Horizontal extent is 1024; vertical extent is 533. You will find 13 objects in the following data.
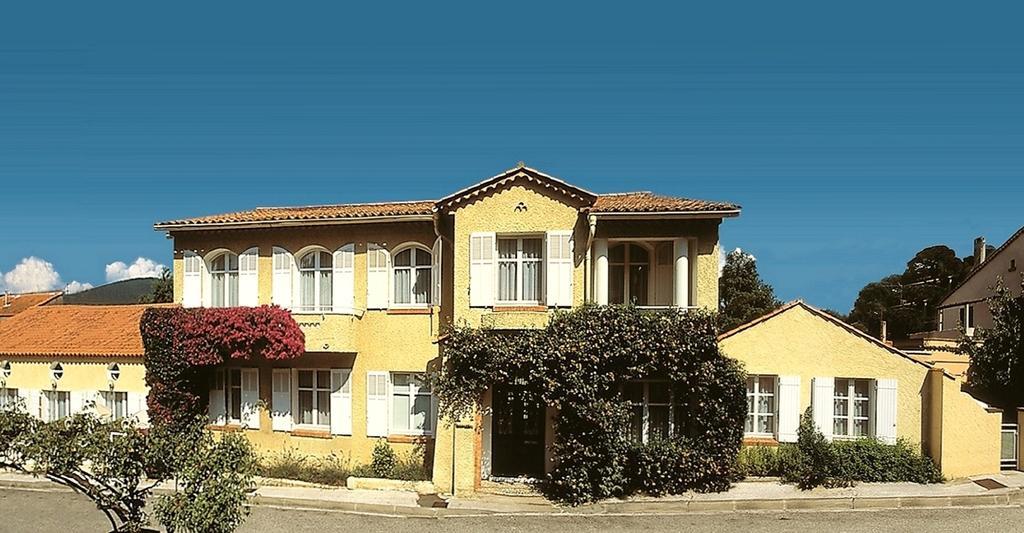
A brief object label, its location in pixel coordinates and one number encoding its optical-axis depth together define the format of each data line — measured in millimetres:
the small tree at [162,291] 42094
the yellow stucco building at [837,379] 16734
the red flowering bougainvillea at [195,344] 18031
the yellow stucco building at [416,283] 16984
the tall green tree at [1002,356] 18828
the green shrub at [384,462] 18064
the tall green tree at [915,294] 56828
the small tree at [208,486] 9562
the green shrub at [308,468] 17781
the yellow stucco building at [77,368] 19953
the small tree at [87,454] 10023
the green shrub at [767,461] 16594
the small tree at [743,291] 40688
